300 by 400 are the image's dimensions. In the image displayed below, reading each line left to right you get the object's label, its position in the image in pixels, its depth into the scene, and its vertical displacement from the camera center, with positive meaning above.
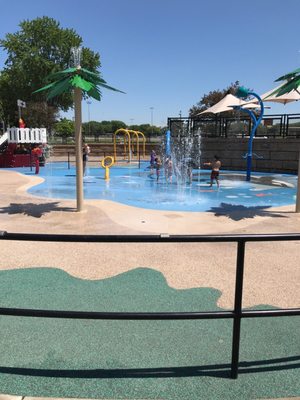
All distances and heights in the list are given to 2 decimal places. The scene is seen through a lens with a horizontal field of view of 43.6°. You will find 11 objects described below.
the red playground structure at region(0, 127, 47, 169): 22.72 -0.48
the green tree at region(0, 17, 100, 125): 49.25 +11.37
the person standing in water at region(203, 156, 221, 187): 13.75 -1.05
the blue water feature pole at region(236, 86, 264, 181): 15.16 +1.41
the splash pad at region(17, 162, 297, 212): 10.80 -1.75
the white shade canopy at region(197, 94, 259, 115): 22.38 +2.29
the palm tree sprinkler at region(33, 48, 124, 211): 8.43 +1.20
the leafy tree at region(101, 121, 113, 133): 115.69 +5.03
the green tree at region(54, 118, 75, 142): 77.28 +2.36
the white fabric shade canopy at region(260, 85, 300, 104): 17.81 +2.12
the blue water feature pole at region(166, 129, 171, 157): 22.74 -0.07
